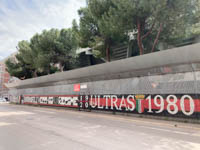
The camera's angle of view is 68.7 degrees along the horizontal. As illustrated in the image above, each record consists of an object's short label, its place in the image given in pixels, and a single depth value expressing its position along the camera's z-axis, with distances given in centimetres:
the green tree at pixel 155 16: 1260
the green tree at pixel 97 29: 1656
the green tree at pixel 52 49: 2741
